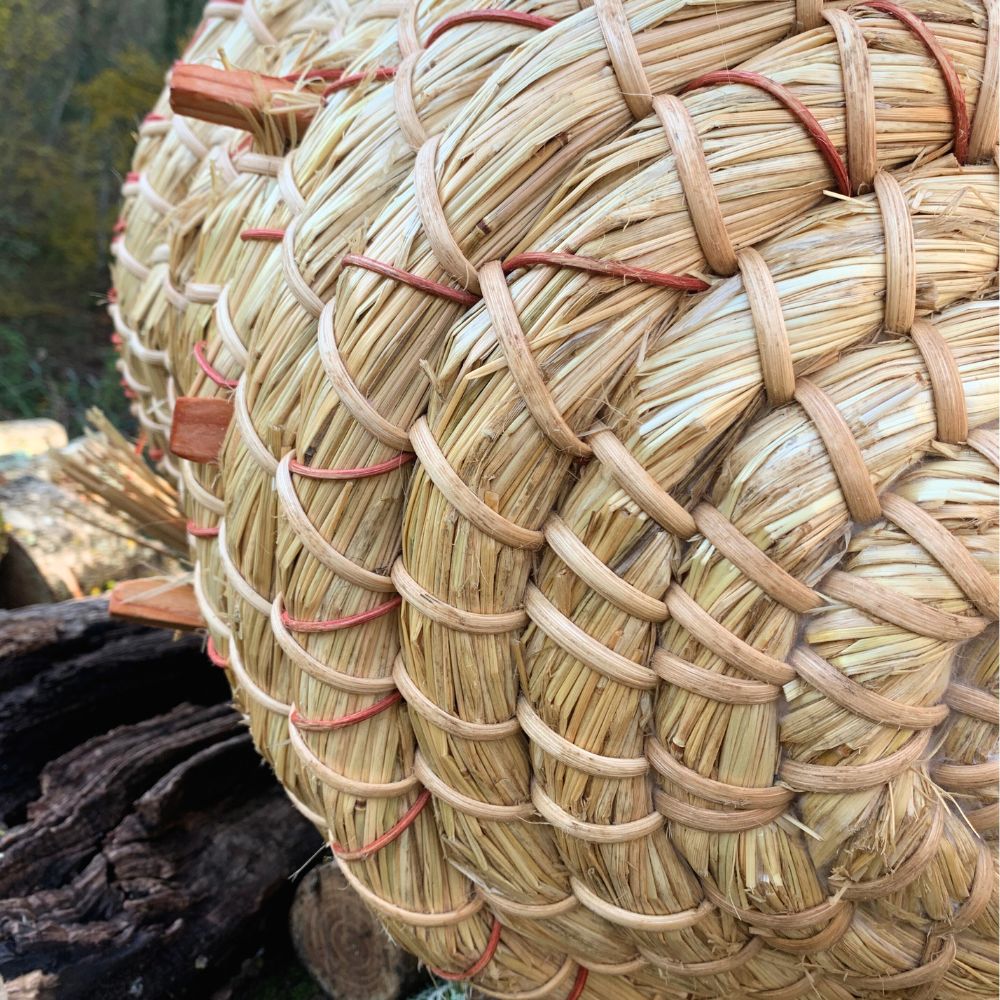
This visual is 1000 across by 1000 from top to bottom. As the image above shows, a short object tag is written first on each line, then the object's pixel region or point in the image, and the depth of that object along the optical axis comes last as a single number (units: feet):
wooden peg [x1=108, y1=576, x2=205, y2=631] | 1.43
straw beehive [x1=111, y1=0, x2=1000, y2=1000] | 0.84
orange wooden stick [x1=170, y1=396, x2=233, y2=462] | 1.12
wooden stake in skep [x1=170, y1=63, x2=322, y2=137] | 1.10
